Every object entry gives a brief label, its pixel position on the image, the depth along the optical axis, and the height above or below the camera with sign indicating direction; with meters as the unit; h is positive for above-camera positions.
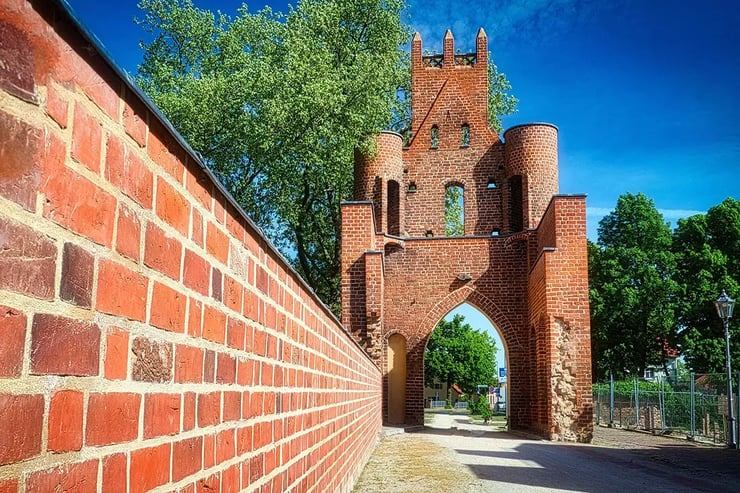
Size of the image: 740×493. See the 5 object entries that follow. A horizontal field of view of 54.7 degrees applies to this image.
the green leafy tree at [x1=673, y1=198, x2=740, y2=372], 32.66 +4.16
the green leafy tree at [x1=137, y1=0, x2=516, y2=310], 22.62 +8.27
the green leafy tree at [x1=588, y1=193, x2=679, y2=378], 34.72 +2.90
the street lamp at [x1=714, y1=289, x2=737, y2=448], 15.17 -0.15
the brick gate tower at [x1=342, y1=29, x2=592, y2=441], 18.03 +3.23
